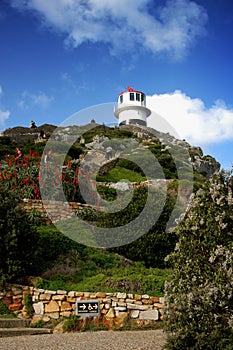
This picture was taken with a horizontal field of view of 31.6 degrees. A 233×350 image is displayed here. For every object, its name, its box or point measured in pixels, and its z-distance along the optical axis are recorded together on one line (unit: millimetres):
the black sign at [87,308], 8422
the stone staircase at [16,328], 7754
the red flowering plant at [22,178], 15062
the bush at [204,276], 5023
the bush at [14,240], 9461
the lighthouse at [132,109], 54562
